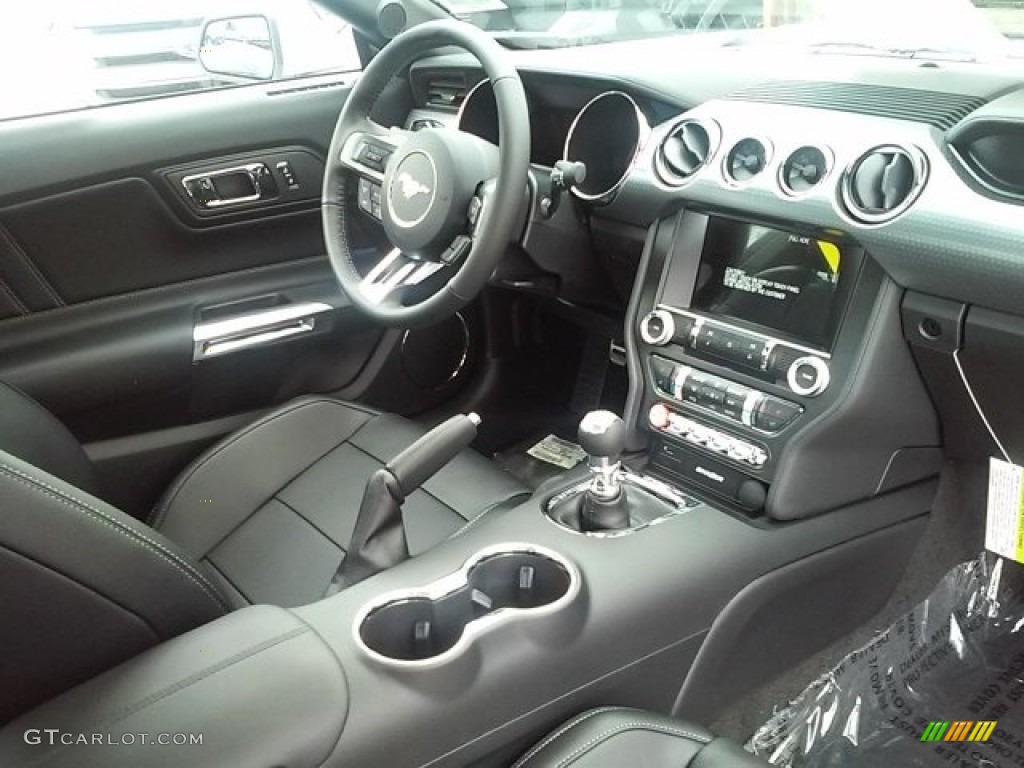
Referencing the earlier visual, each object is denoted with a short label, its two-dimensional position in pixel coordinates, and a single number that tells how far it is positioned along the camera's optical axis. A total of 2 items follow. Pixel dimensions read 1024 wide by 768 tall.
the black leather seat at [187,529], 0.81
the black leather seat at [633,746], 0.95
